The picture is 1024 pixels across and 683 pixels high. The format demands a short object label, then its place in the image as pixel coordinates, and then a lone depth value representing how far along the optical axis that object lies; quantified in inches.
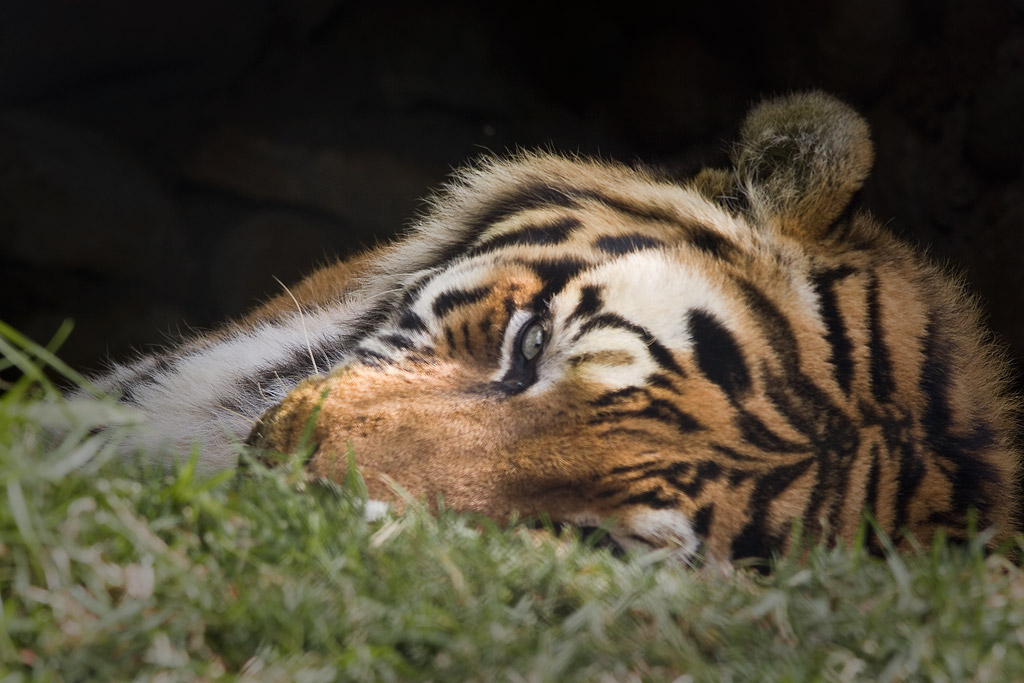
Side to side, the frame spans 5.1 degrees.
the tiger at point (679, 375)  222.7
